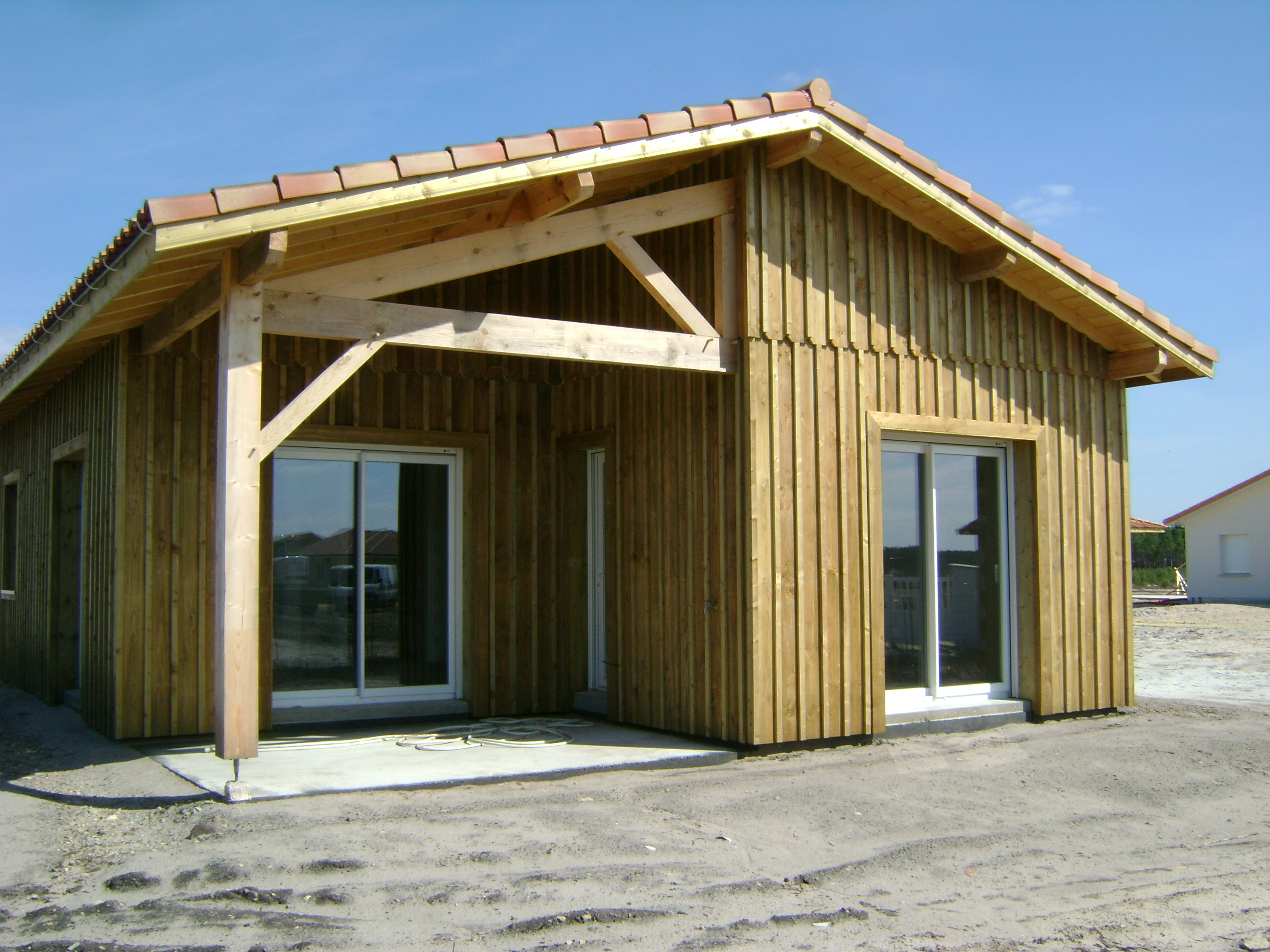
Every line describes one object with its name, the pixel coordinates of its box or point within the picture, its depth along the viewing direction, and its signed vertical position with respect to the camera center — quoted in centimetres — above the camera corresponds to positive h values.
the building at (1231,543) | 3225 -50
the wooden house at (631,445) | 649 +69
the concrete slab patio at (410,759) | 593 -141
